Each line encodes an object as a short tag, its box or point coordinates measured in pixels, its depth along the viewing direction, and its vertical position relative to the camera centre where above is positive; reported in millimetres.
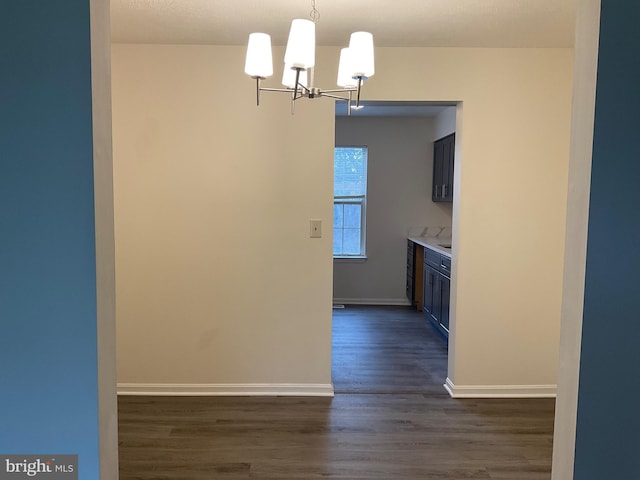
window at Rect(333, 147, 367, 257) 6141 +57
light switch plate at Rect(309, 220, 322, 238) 3107 -172
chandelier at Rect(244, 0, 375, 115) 1828 +647
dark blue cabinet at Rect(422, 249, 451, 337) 4270 -874
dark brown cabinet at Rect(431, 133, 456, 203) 5176 +456
